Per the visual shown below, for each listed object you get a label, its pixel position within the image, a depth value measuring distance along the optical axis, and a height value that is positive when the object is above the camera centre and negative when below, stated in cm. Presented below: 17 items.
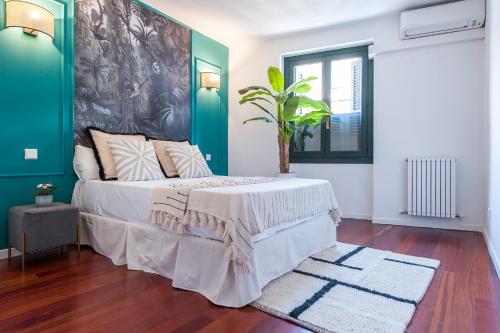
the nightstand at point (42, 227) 221 -48
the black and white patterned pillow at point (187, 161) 324 +2
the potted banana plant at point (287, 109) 383 +66
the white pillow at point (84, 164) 282 -2
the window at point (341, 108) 418 +75
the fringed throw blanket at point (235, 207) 171 -28
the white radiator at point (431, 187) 355 -27
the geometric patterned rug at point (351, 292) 154 -76
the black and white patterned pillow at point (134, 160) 277 +2
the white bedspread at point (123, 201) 209 -31
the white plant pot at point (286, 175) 387 -15
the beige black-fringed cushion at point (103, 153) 283 +8
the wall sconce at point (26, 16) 241 +113
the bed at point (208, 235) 177 -50
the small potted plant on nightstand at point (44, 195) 240 -25
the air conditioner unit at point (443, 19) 336 +160
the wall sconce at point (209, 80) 429 +113
